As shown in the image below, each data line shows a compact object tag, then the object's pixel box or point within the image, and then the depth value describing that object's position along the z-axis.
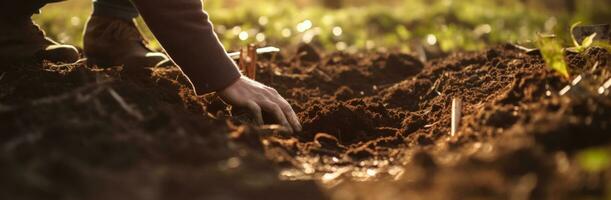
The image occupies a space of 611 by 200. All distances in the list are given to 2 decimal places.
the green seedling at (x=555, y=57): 2.44
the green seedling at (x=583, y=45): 2.83
